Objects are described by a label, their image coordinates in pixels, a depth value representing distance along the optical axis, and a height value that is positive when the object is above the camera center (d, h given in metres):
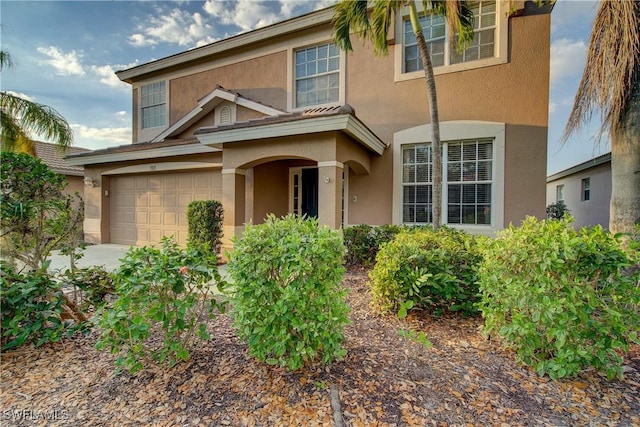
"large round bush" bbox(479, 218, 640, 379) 2.49 -0.74
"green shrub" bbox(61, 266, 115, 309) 3.95 -0.99
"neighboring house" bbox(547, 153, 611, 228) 12.16 +1.23
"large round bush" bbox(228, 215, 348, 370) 2.45 -0.72
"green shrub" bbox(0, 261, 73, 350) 3.02 -1.03
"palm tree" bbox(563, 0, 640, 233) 4.24 +1.83
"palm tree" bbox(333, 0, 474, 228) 6.34 +4.40
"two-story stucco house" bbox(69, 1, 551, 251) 7.30 +1.98
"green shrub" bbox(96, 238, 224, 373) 2.46 -0.76
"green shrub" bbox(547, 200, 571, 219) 12.92 +0.22
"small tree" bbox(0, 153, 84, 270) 3.77 +0.01
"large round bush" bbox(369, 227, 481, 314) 3.86 -0.84
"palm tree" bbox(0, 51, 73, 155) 8.49 +2.66
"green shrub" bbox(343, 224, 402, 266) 6.71 -0.63
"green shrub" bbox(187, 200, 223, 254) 7.70 -0.23
